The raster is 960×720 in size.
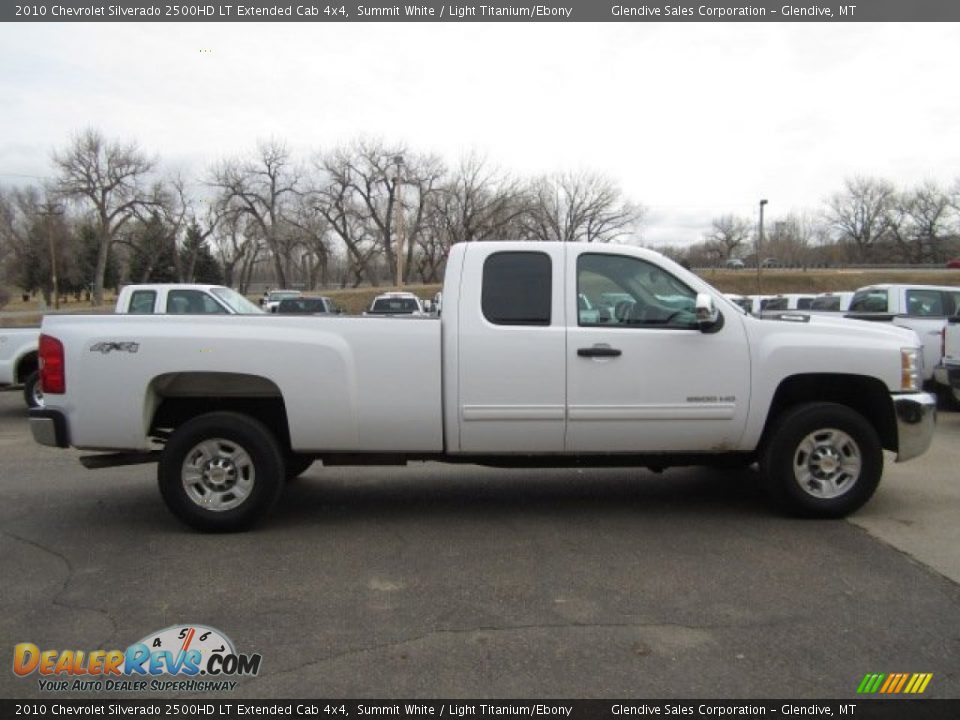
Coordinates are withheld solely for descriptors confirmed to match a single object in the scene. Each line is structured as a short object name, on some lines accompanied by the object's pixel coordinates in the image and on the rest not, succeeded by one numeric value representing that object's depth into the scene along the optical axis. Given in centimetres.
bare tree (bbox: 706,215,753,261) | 9531
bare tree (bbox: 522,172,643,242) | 6022
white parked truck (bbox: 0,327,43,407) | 1047
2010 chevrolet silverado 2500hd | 501
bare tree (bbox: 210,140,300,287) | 6144
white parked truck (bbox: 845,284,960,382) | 1184
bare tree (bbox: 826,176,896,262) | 8850
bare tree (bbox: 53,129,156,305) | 5500
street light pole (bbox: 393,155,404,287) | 3749
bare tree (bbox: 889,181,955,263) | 8375
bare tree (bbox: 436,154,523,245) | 5606
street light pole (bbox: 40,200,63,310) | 5850
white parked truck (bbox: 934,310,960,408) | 960
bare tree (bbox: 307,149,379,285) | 5950
